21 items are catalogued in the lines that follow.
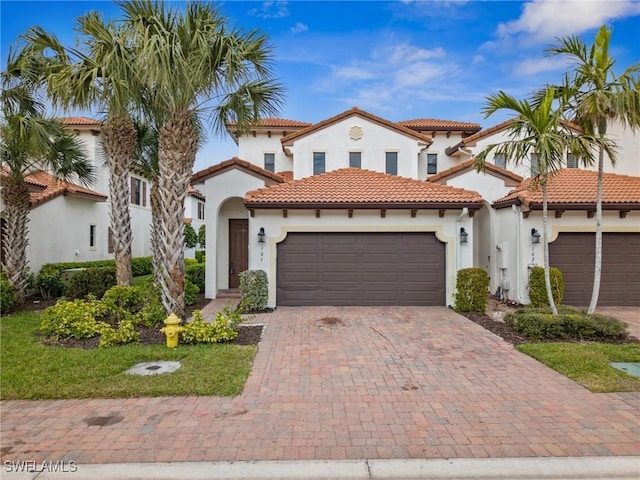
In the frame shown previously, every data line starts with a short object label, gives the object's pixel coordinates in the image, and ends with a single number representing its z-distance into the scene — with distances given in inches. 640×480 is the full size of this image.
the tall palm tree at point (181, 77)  290.4
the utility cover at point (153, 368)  235.6
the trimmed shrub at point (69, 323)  307.0
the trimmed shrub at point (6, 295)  406.6
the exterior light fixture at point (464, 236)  469.1
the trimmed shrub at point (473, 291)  422.9
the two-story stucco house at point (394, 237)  462.9
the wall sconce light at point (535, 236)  469.4
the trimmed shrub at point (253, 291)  435.5
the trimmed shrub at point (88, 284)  497.4
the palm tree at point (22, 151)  385.4
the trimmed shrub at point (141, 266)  795.3
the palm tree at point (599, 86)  326.3
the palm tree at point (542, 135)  328.2
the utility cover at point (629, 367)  235.6
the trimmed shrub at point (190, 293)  475.5
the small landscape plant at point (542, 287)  430.0
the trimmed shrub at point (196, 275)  591.4
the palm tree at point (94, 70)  301.0
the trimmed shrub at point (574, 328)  315.6
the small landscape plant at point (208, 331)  296.8
